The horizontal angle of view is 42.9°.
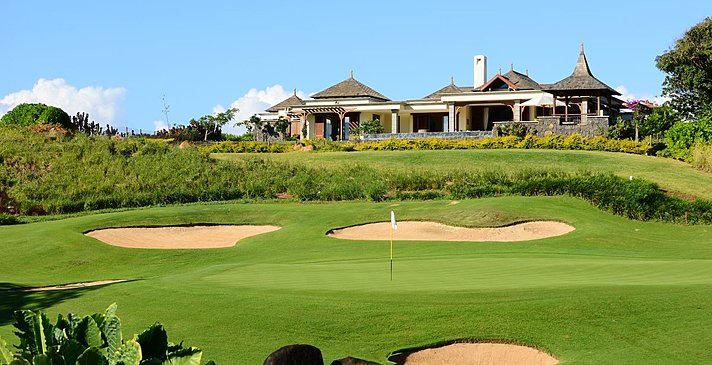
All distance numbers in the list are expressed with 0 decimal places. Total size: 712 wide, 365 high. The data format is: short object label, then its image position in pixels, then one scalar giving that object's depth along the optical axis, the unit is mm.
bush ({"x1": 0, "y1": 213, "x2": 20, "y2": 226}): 36188
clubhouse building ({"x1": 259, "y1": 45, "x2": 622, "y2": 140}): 59719
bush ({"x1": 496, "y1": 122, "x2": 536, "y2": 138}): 58125
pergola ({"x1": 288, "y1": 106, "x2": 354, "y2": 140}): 72312
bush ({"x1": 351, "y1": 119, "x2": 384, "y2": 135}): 66812
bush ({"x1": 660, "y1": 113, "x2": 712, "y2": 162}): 50938
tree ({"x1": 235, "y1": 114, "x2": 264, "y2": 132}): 80625
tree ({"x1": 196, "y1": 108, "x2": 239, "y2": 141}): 78125
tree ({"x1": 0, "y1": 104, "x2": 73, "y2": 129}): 57031
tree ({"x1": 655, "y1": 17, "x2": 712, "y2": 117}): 61281
